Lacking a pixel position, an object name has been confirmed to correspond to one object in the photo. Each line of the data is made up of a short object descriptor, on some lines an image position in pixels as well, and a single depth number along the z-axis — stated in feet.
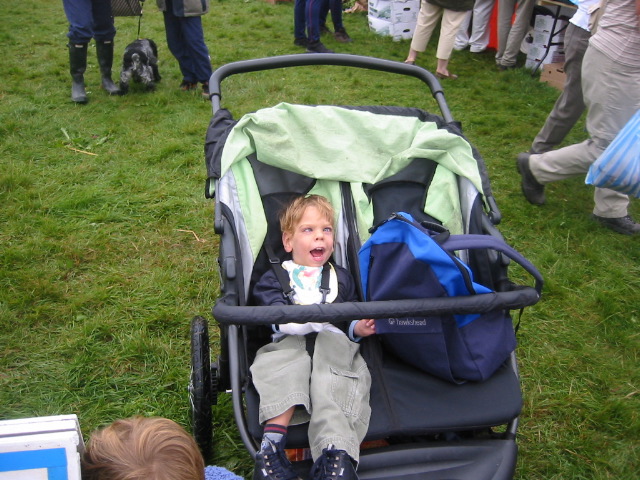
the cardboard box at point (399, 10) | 24.10
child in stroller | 5.43
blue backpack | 5.95
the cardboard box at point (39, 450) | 3.96
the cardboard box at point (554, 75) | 19.35
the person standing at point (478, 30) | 22.29
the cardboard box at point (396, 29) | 24.54
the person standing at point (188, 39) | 16.12
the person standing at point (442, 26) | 19.33
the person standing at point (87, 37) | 15.62
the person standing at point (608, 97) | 10.27
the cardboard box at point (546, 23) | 19.81
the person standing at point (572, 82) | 12.10
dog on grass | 17.34
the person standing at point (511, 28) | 20.42
